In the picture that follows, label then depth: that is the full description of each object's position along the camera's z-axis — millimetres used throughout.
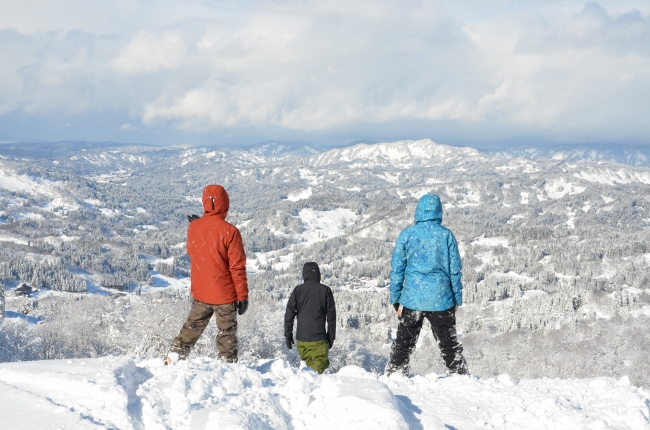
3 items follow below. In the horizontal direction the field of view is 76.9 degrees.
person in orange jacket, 7605
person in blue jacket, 7797
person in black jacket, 8836
